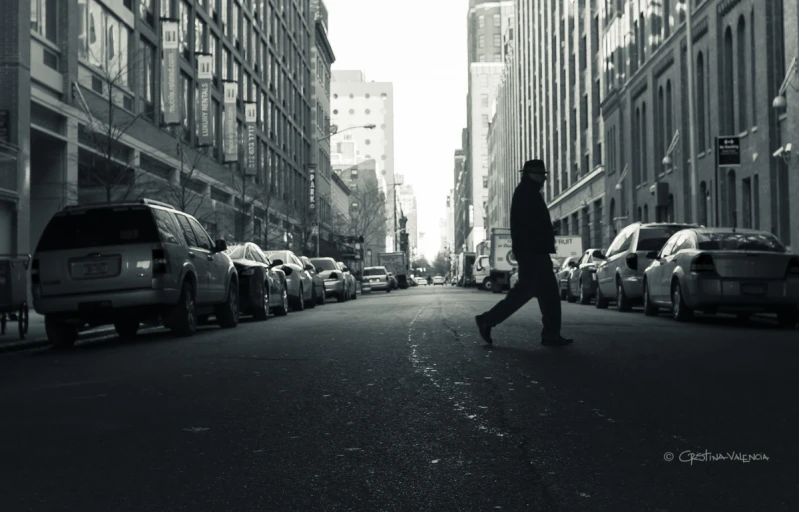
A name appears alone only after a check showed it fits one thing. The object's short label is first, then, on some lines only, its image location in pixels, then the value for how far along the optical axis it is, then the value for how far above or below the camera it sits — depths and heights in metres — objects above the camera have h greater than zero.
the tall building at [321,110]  78.19 +14.83
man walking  9.77 +0.13
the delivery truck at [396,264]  79.38 +0.74
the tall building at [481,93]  147.25 +29.48
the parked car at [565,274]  28.36 -0.10
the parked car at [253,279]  17.38 -0.11
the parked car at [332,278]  32.59 -0.18
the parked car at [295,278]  22.83 -0.12
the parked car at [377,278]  55.50 -0.33
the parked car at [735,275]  13.68 -0.09
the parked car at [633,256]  18.36 +0.28
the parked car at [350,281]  35.16 -0.32
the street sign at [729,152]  23.94 +3.06
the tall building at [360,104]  192.62 +35.64
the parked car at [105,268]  11.84 +0.10
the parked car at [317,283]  27.10 -0.31
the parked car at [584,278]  24.38 -0.21
